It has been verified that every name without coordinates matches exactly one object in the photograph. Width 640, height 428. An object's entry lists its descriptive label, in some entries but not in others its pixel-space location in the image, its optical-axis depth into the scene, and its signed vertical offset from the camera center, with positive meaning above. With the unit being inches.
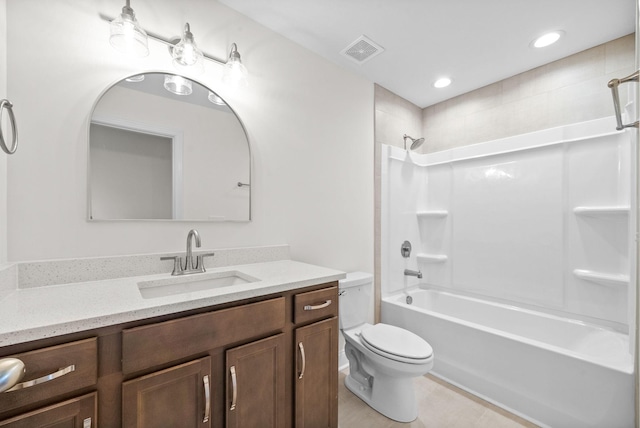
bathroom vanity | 28.0 -19.0
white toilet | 62.1 -33.6
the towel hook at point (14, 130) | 33.8 +11.3
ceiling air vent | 76.9 +49.3
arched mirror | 50.5 +12.9
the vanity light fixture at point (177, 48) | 46.9 +32.6
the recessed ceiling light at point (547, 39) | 73.7 +49.6
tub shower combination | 61.6 -16.8
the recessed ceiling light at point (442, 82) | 98.2 +49.6
